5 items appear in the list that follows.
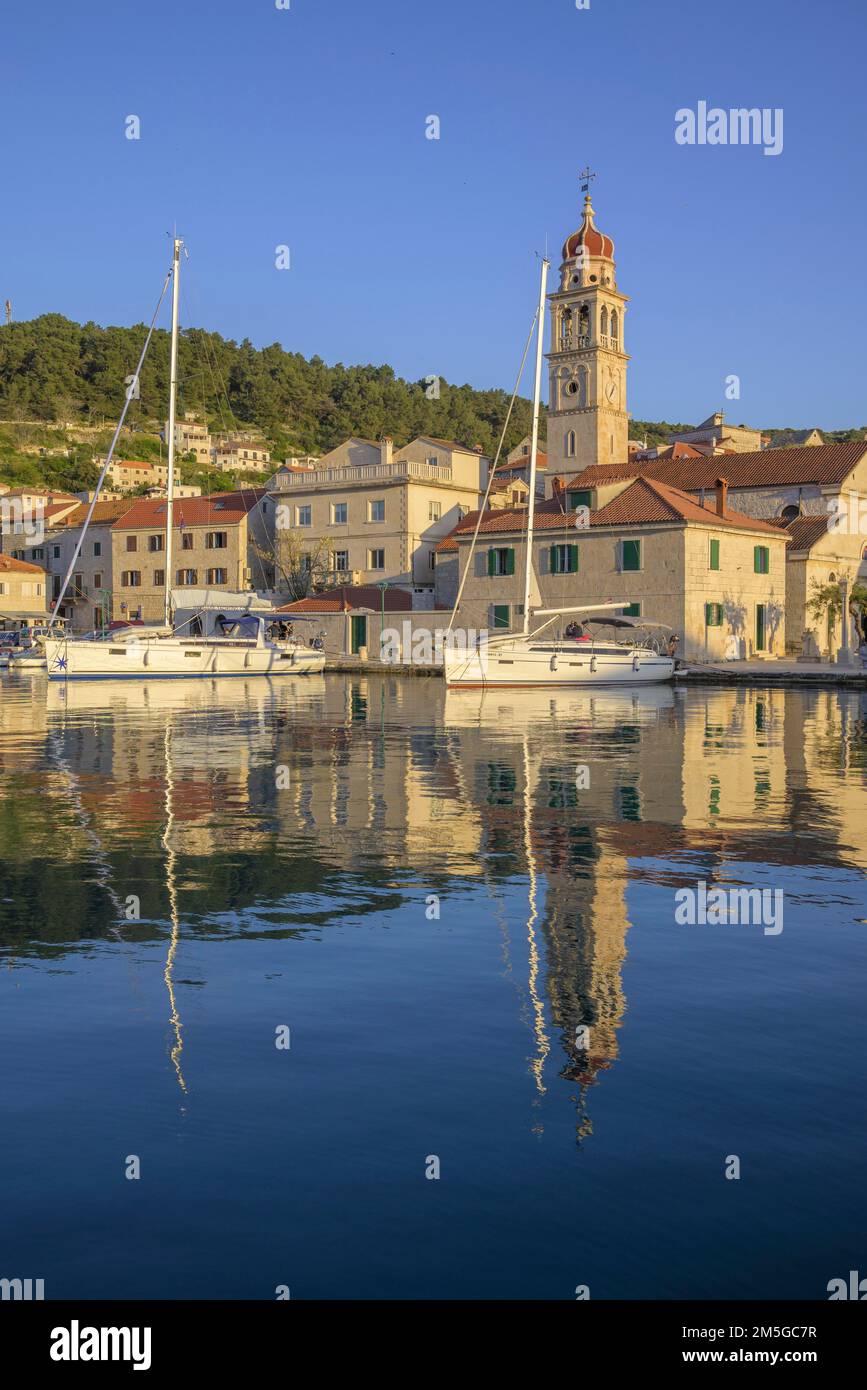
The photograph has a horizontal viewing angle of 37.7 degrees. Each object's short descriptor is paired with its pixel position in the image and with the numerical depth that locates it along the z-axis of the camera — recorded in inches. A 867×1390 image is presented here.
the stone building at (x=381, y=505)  2913.4
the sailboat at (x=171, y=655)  1990.7
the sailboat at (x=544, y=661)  1860.2
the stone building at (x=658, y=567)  2322.8
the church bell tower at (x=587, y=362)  3021.7
